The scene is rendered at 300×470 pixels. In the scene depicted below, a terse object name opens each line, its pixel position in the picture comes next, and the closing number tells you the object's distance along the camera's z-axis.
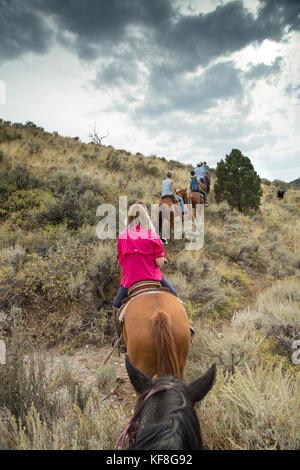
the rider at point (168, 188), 8.65
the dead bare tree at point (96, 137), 26.76
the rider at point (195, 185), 11.65
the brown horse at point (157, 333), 2.04
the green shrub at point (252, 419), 1.72
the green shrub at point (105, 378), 3.45
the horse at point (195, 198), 11.02
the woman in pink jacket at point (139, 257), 3.24
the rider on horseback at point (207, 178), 14.04
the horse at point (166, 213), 8.38
